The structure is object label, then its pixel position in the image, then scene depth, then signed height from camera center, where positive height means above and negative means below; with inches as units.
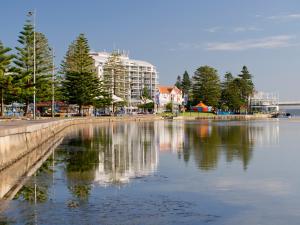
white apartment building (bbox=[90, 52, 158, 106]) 6598.4 +582.9
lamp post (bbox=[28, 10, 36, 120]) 2154.0 +98.0
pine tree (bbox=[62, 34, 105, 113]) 3412.9 +212.1
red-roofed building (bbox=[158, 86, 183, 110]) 5954.7 +178.3
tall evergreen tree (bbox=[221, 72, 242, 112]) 6180.1 +209.1
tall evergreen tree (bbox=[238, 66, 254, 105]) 6545.3 +338.9
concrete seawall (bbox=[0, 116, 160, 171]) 789.2 -50.4
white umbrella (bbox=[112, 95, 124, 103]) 3899.1 +101.8
